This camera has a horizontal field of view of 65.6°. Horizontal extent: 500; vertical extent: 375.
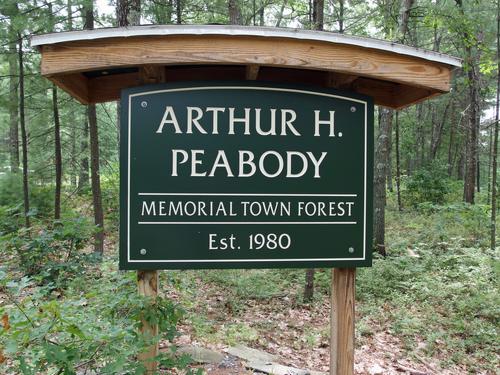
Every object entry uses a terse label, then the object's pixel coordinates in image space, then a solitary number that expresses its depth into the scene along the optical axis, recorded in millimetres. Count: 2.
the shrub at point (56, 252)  5020
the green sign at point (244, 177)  2395
